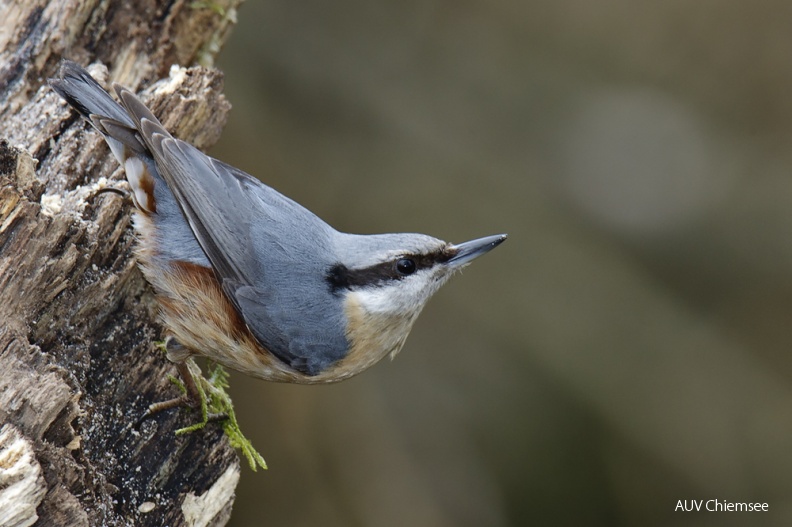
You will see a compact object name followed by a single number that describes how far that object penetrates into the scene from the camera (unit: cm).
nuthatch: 624
